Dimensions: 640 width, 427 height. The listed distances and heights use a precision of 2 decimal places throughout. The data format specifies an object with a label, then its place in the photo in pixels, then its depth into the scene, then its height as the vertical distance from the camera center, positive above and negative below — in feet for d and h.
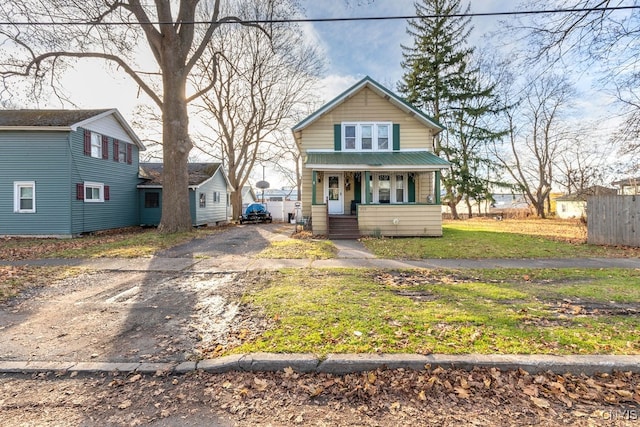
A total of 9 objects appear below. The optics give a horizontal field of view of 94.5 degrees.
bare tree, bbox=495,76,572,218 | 96.89 +17.50
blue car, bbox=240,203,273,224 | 81.25 -1.29
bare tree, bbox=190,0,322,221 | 80.59 +30.66
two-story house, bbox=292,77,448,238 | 49.39 +11.46
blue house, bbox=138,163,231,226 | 65.92 +4.00
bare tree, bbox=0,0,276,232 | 44.39 +21.87
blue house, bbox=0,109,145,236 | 46.16 +5.85
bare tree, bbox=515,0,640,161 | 19.13 +12.21
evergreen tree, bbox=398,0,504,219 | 86.22 +34.37
